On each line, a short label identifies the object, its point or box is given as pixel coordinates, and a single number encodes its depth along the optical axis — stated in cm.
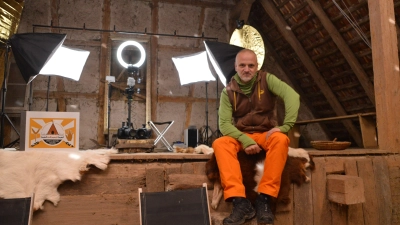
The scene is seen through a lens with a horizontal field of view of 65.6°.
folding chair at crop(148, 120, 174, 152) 469
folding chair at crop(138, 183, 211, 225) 176
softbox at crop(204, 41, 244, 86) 403
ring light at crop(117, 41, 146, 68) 501
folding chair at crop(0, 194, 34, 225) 169
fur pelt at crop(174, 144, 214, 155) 229
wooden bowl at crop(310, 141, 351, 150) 257
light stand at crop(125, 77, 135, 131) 450
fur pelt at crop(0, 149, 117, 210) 183
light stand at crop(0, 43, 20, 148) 396
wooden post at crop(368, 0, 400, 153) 261
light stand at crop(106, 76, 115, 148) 451
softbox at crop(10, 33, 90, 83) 371
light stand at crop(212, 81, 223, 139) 582
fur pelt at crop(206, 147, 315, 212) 204
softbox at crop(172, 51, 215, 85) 449
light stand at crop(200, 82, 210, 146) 564
